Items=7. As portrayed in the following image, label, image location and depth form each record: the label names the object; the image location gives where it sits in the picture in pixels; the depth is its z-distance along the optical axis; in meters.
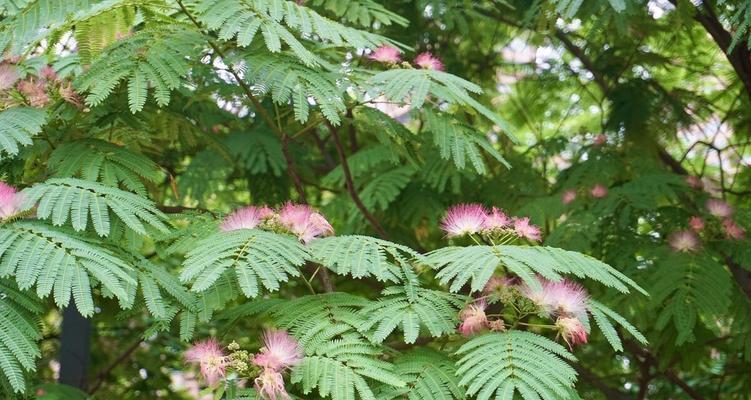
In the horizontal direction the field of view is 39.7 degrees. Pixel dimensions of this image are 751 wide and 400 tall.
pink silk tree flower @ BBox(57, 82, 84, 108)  3.57
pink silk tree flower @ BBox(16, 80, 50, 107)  3.49
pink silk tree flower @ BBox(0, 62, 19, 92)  3.47
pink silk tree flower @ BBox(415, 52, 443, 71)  3.82
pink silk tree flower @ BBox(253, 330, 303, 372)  2.76
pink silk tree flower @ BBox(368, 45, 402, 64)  3.83
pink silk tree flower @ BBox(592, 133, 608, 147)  5.47
